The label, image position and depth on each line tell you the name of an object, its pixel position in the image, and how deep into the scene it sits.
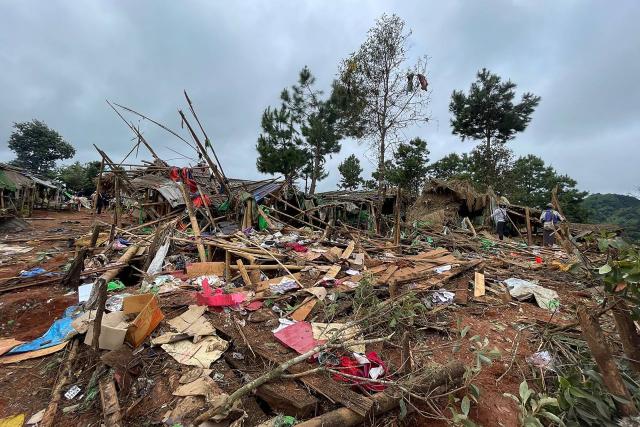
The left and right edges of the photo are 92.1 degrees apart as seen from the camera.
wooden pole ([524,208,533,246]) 12.47
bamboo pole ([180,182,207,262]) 6.47
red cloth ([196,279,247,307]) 4.18
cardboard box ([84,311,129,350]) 3.15
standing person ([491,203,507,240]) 12.11
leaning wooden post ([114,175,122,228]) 9.14
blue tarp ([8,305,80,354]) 3.42
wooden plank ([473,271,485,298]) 5.30
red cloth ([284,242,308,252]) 7.36
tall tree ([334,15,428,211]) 14.47
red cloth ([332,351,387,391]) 2.79
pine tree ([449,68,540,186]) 21.39
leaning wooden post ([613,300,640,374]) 2.51
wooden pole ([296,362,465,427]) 2.23
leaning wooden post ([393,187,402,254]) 7.94
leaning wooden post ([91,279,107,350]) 2.97
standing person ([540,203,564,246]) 10.30
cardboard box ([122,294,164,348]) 3.29
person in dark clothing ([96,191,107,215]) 18.17
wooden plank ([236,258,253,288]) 5.29
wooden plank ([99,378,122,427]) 2.38
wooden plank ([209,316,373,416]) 2.46
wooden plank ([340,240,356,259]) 6.92
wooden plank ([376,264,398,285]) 5.28
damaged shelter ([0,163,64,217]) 16.08
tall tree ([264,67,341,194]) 22.52
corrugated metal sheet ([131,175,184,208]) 10.16
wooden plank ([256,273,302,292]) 4.95
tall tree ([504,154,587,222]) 21.84
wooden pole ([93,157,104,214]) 8.63
